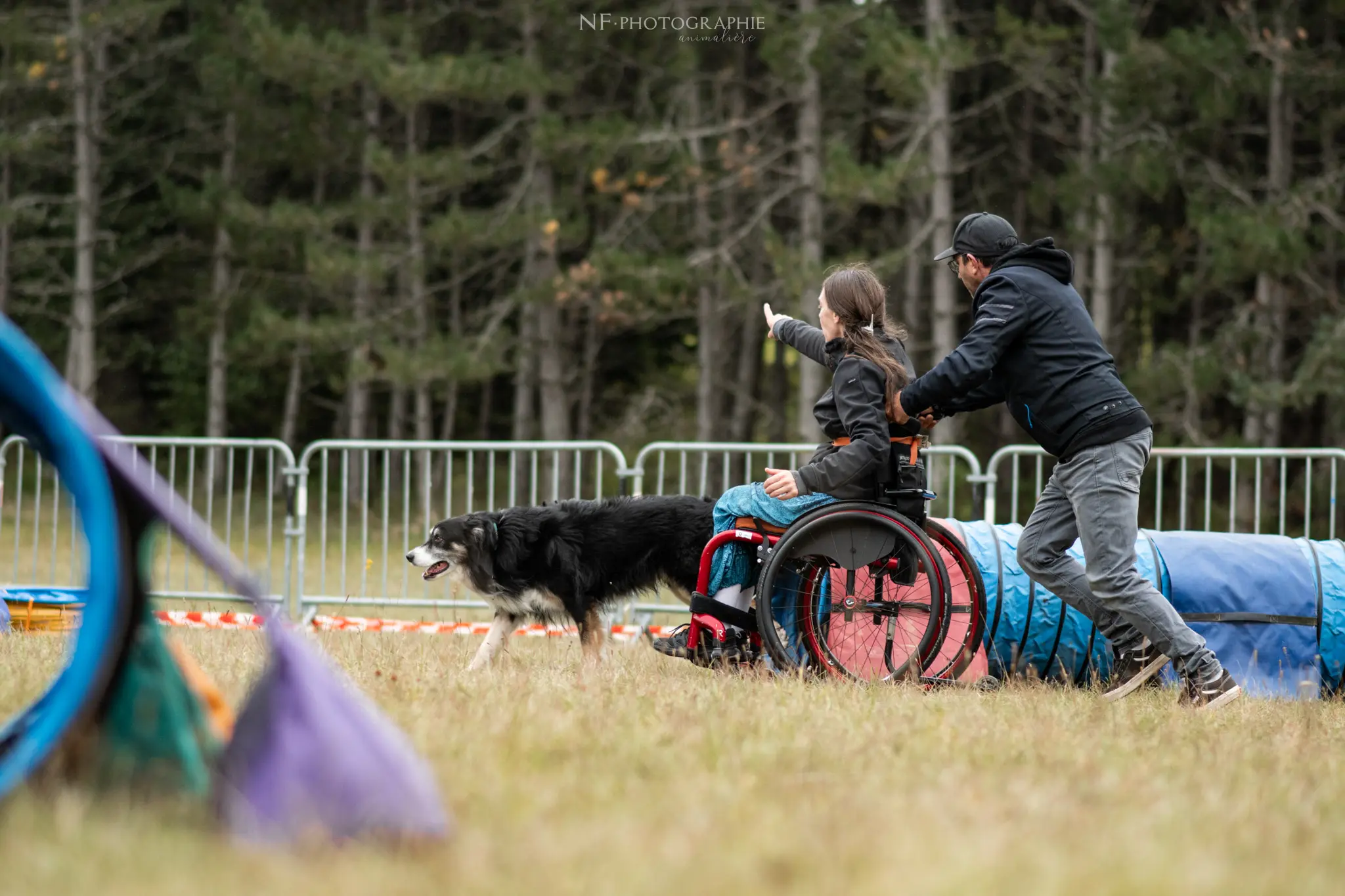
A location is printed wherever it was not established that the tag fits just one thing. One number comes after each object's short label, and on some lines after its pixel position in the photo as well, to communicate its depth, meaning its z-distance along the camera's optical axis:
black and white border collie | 13.38
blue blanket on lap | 11.66
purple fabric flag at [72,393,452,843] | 5.27
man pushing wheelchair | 10.41
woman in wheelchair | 10.88
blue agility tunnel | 12.05
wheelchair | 10.88
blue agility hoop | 5.66
